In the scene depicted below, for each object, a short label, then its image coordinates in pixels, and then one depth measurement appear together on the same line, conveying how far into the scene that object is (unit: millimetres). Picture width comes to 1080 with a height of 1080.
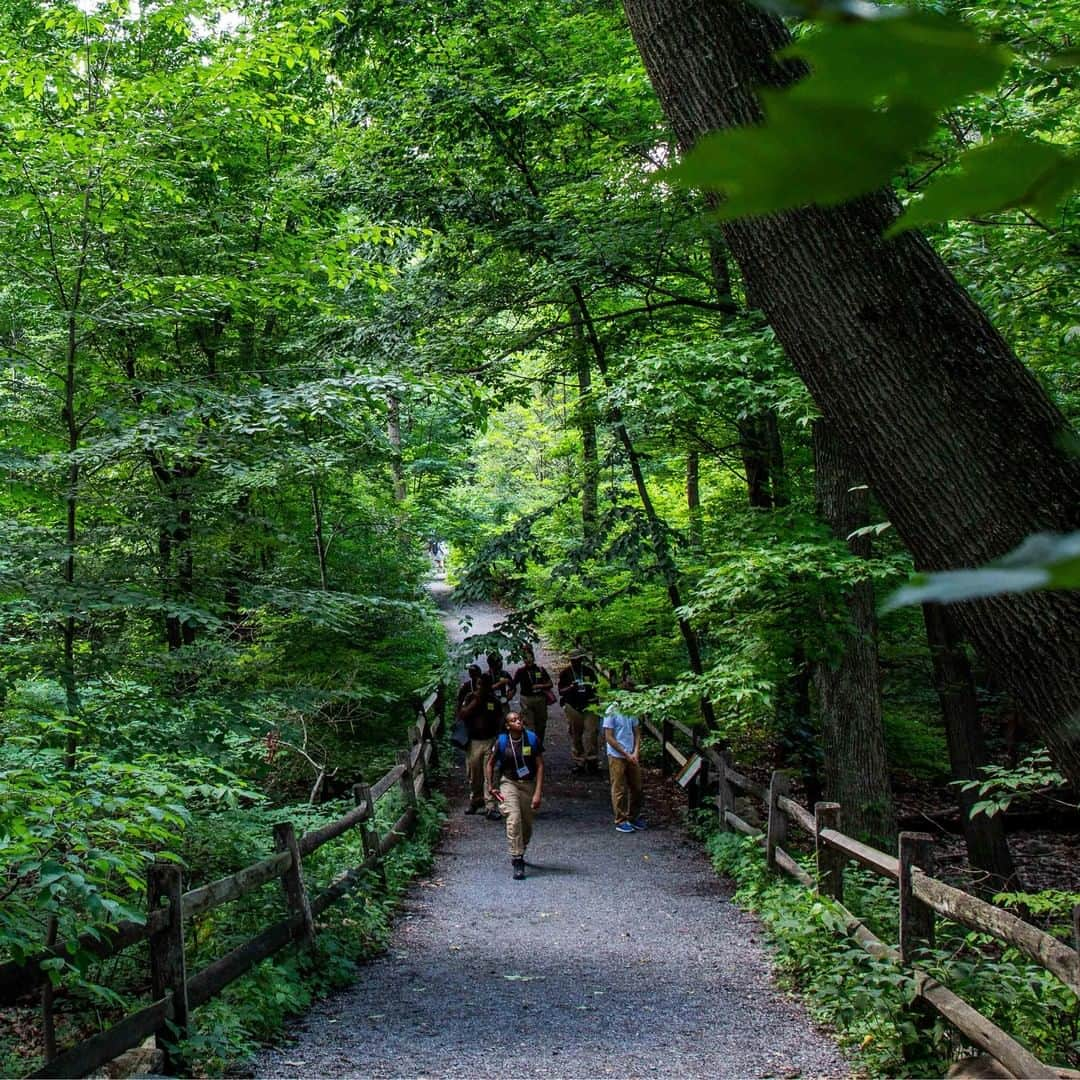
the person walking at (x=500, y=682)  12656
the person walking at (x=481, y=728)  11914
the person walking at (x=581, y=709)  14109
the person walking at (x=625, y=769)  11320
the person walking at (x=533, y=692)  13477
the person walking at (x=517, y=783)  9812
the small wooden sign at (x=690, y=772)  11383
